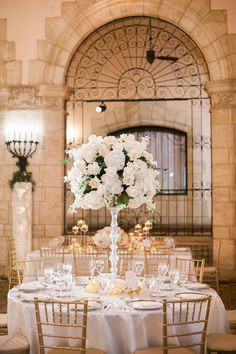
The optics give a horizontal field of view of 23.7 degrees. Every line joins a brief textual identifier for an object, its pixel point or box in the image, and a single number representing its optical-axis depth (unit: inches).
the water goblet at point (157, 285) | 179.8
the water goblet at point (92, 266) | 189.3
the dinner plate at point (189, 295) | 178.5
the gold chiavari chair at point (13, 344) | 162.7
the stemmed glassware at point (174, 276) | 183.8
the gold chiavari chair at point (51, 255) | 288.9
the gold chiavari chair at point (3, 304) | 207.8
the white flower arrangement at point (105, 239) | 287.6
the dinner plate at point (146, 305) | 163.6
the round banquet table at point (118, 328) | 160.2
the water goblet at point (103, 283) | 185.2
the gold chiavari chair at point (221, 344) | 164.9
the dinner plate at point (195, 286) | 192.5
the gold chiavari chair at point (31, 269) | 280.6
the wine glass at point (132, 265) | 191.0
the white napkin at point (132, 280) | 179.0
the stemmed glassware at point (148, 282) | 189.4
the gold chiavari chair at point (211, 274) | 309.6
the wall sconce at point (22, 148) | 369.4
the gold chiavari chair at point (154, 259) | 287.1
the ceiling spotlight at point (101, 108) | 436.4
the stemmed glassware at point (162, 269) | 185.2
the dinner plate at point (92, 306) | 163.5
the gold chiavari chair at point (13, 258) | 288.0
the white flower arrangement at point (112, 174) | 175.9
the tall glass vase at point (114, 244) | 187.2
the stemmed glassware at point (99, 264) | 190.1
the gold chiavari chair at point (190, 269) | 266.7
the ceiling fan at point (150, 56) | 398.6
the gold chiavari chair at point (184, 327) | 153.1
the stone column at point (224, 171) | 361.7
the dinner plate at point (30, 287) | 185.6
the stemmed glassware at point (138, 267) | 188.7
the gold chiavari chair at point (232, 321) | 231.9
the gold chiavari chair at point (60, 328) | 153.9
